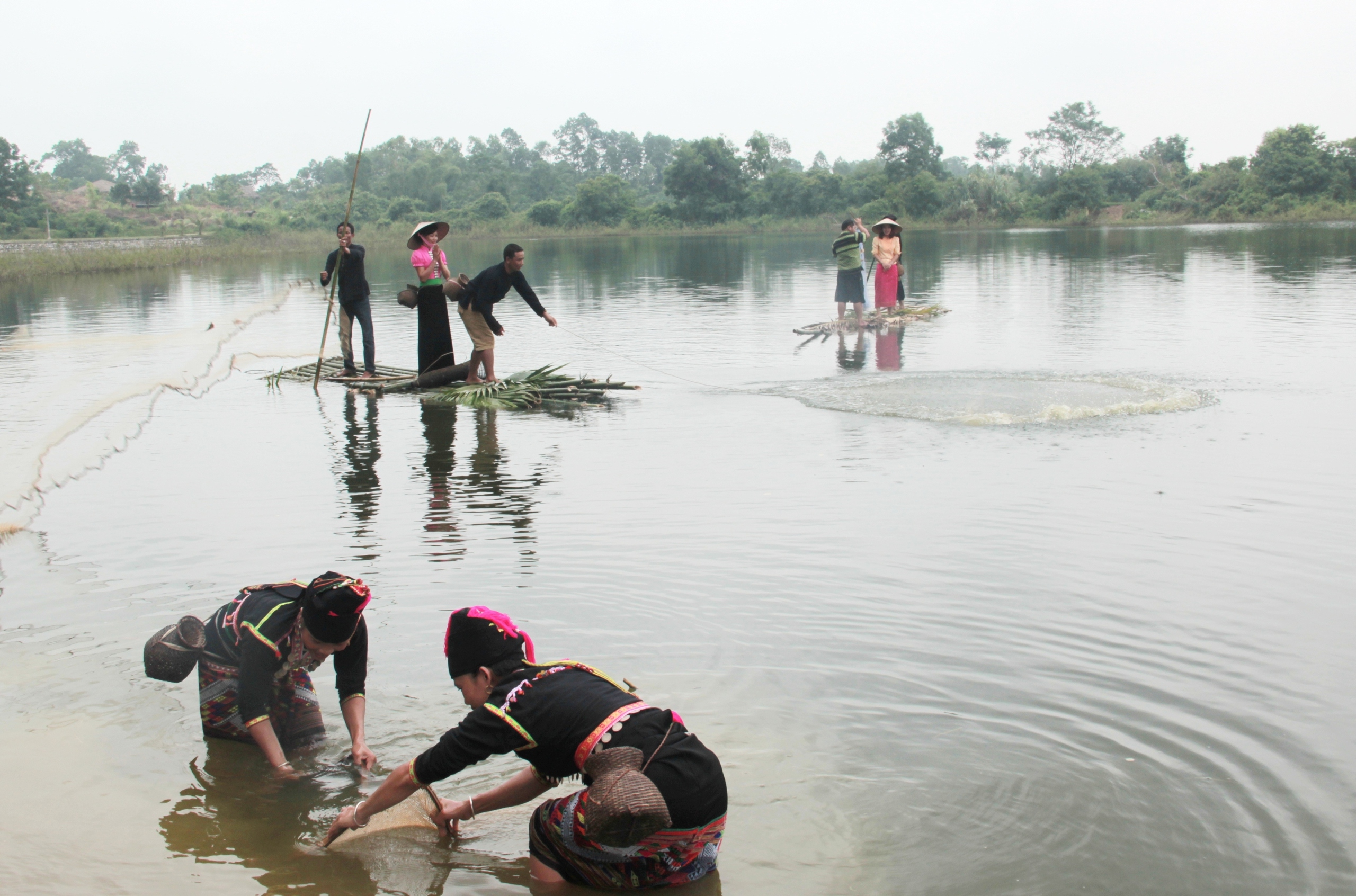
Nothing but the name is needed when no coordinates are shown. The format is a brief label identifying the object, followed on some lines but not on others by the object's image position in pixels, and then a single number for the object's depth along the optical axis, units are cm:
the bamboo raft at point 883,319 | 1636
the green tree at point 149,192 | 7412
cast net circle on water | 955
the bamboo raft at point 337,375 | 1172
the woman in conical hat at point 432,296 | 1123
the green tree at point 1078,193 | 6362
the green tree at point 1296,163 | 5847
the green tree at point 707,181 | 7200
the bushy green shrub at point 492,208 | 7088
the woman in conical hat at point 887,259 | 1641
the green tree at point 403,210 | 6994
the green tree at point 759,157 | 7438
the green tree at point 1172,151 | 7825
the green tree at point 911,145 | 7181
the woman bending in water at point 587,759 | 276
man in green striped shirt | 1603
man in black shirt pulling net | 1084
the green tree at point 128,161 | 11681
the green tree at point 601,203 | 6988
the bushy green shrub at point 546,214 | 7044
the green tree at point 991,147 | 8362
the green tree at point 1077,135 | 9012
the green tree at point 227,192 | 8756
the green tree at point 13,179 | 5809
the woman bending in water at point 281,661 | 339
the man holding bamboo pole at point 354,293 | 1191
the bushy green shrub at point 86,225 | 5719
